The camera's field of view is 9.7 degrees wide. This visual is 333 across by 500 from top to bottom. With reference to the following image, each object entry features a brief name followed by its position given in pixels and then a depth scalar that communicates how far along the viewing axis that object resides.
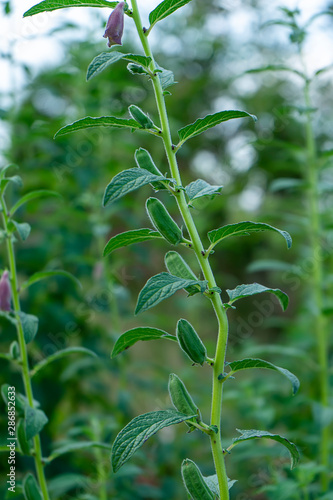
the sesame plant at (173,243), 1.04
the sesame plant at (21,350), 1.13
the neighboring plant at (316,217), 1.44
